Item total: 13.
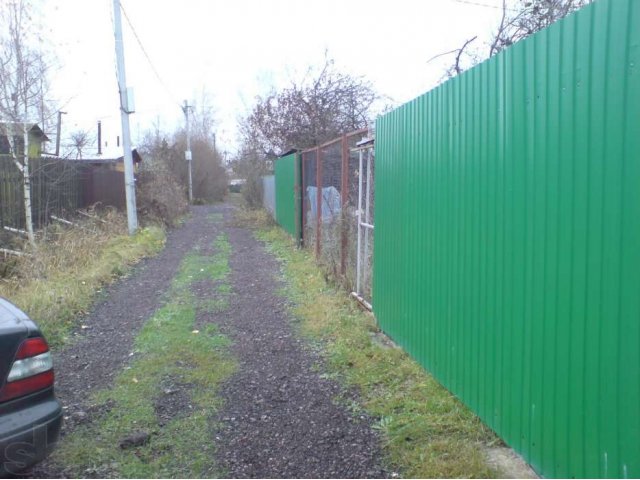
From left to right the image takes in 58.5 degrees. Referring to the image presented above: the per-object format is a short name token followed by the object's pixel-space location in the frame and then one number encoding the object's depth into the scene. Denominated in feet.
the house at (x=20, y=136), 36.58
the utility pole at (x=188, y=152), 110.93
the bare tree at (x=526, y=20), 31.71
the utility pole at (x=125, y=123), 46.44
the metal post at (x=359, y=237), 21.89
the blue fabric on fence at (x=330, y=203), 27.63
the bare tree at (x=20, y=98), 36.52
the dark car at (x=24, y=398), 8.67
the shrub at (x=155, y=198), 58.80
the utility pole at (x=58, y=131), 41.68
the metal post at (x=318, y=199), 30.89
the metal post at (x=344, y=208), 23.67
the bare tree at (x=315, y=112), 62.22
